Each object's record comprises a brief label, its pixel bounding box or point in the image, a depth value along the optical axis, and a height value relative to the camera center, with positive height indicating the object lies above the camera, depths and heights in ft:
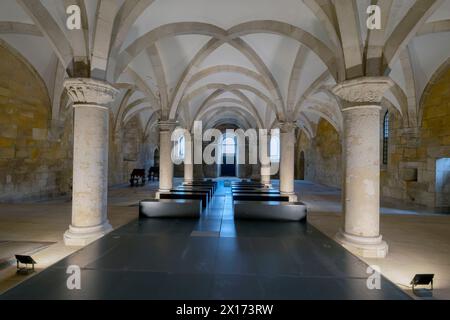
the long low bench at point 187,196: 22.16 -3.03
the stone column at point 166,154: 29.43 +1.16
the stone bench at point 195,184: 34.95 -3.05
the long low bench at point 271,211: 17.51 -3.41
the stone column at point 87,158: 13.39 +0.27
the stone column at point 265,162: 42.82 +0.42
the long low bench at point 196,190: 26.07 -2.93
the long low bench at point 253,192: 25.23 -2.92
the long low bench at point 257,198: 21.30 -2.97
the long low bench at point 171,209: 18.06 -3.40
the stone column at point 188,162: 42.83 +0.30
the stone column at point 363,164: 12.51 +0.06
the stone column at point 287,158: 30.09 +0.83
